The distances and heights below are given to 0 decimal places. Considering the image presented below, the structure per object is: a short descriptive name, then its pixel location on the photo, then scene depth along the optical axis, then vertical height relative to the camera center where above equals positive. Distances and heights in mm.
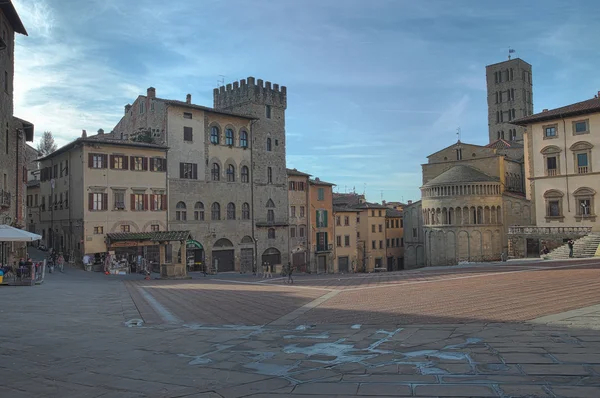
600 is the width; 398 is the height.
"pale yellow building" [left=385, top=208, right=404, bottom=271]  77312 -1686
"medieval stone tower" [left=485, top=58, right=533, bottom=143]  99438 +26954
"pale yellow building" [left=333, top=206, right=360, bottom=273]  64500 -1117
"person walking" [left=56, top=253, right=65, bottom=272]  36531 -1946
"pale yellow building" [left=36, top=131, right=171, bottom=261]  40531 +3752
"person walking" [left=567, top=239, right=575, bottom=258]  38031 -1817
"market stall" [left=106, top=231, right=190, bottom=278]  35000 -1343
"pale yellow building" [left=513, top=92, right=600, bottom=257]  45281 +5056
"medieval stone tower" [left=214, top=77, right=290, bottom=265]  53438 +7876
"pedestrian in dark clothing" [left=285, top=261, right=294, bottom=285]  30875 -3057
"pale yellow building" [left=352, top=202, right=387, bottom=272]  72188 -1057
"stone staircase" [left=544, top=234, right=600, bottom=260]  38409 -1891
